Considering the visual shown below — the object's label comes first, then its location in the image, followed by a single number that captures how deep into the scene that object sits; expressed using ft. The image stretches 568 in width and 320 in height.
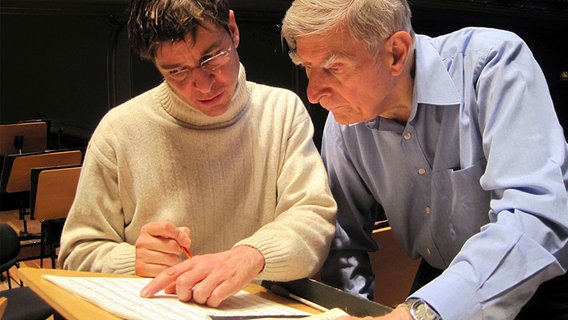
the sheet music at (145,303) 3.97
